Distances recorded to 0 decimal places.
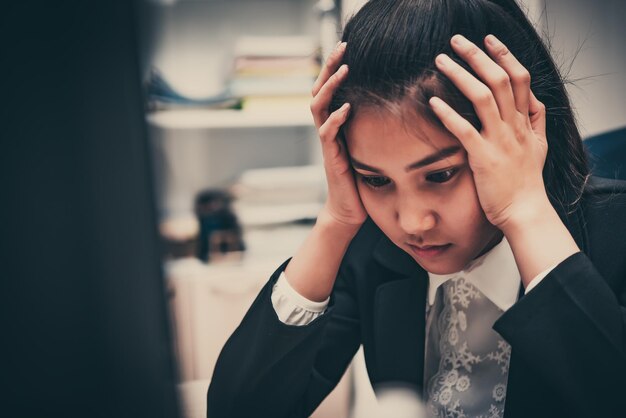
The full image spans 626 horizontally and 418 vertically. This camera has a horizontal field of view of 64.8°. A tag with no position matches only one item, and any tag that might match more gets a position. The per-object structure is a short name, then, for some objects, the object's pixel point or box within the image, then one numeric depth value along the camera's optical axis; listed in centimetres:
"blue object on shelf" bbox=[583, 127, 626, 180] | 82
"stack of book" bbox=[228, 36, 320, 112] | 161
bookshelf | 159
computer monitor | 18
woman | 54
